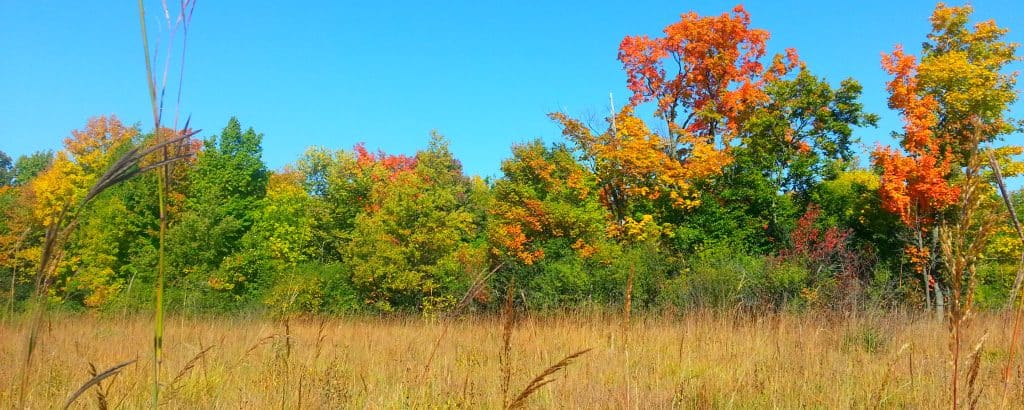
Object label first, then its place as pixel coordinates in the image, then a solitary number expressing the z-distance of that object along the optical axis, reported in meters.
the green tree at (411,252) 16.73
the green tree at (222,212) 20.83
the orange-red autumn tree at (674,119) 19.83
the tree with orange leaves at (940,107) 15.33
